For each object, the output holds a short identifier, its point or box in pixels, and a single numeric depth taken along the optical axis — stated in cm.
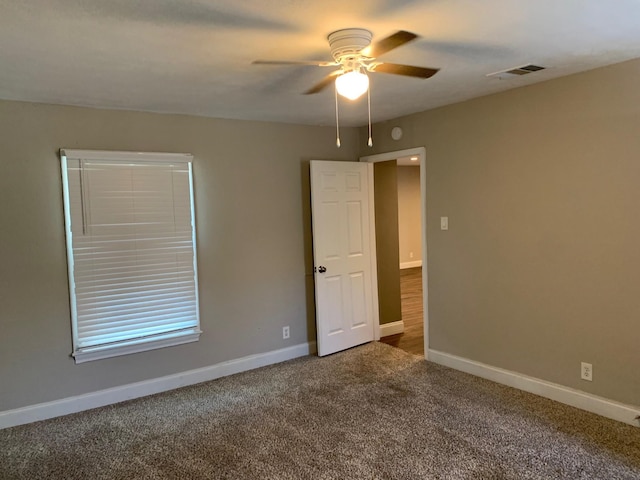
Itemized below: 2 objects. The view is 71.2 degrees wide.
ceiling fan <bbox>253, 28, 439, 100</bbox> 212
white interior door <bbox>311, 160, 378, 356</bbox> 449
